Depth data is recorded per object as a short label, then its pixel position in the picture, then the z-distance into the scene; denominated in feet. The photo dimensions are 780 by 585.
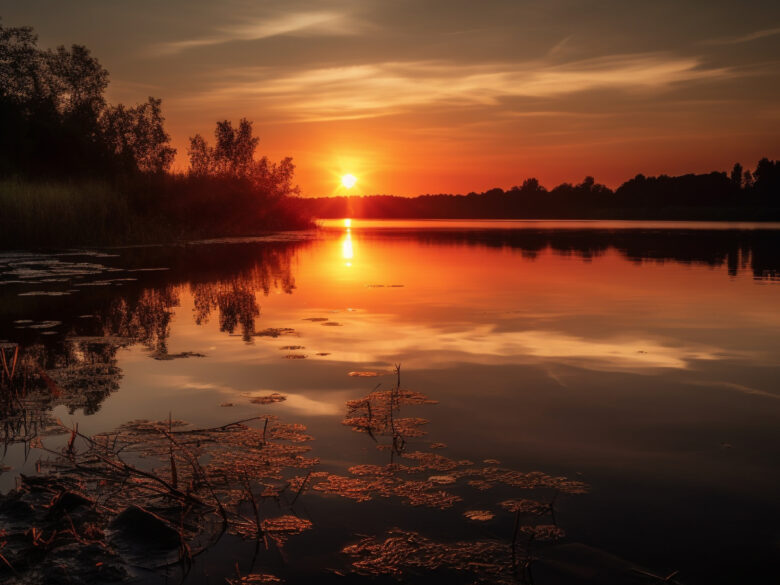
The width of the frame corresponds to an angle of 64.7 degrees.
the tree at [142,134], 259.39
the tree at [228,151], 278.67
